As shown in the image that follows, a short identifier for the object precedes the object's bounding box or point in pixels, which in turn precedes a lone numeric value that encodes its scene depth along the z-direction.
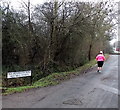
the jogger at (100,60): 13.73
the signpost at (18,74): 8.69
